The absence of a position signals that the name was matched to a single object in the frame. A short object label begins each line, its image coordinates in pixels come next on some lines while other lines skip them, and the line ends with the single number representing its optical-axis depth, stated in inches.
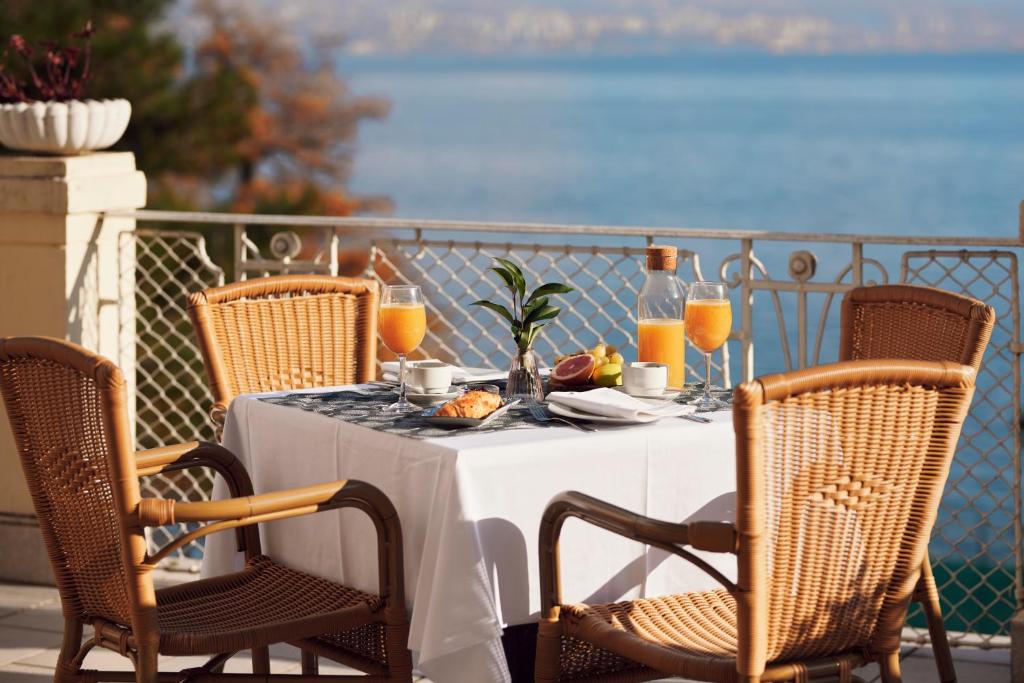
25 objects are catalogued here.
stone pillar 281.6
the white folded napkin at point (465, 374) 202.1
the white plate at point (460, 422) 165.4
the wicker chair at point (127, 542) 154.0
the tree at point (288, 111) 1108.0
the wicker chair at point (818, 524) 135.5
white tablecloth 154.0
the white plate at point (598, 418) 165.9
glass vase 184.9
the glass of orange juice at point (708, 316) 182.7
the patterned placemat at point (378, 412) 166.5
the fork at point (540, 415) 165.7
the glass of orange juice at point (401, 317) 186.8
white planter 278.3
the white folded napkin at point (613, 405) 166.1
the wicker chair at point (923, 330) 183.7
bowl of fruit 188.1
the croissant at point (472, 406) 167.0
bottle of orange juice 188.3
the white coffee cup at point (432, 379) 185.9
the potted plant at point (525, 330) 185.1
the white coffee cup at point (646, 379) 182.3
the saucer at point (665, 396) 183.2
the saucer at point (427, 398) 182.3
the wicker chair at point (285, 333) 217.7
